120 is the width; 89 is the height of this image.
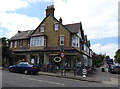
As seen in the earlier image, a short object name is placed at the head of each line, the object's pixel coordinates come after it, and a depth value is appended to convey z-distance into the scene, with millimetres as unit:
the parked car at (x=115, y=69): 14993
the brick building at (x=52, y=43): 15183
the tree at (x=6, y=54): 15165
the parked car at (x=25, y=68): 10724
